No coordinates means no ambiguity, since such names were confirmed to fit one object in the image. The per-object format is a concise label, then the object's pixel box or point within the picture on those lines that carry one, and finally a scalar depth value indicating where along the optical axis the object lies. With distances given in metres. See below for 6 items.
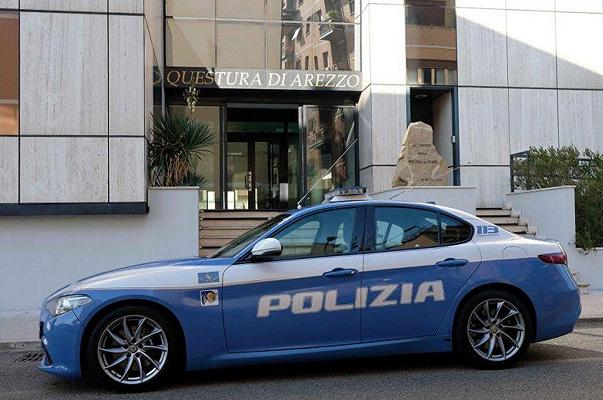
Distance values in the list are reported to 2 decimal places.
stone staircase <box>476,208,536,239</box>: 13.36
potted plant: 12.04
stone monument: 13.23
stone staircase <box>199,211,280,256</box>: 12.58
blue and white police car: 5.52
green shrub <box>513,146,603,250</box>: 12.42
